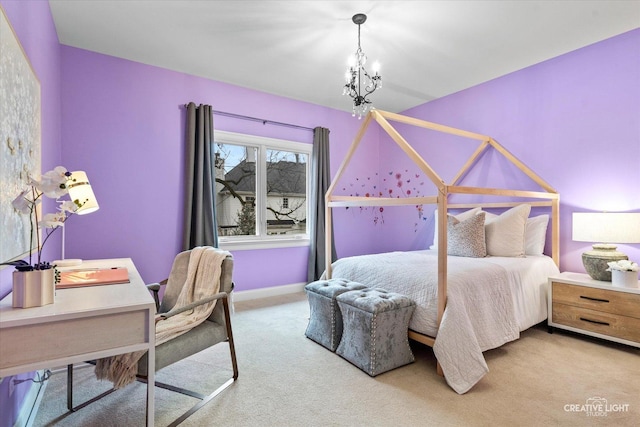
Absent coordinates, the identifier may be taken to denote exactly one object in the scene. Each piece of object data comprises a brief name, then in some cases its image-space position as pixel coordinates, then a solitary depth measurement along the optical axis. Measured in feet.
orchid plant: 3.81
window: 12.89
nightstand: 7.95
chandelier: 8.25
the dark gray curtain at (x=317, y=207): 14.28
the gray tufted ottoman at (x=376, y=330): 6.97
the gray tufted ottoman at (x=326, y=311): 8.14
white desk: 3.35
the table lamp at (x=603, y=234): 8.21
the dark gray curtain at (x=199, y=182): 11.34
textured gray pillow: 10.12
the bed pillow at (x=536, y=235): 10.46
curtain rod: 12.33
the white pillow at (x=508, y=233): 10.12
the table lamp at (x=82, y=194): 6.63
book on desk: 5.00
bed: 6.76
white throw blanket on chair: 5.00
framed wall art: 4.13
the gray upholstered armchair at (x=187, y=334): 5.35
